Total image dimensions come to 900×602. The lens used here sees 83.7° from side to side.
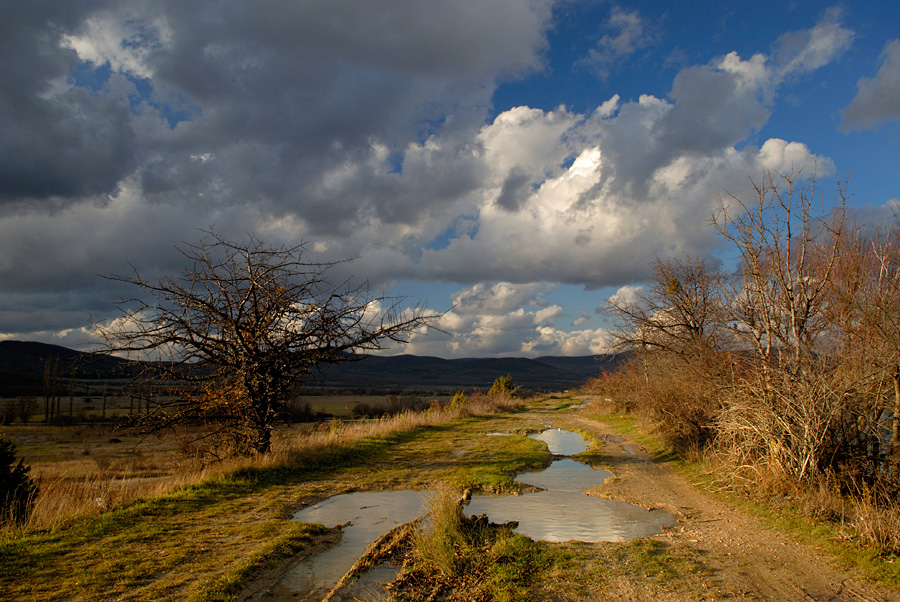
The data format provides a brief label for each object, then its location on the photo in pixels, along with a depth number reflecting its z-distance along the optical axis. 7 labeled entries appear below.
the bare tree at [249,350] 10.85
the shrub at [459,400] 31.45
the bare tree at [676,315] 19.69
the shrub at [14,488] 7.62
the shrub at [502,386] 43.84
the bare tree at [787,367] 7.93
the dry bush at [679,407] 12.53
